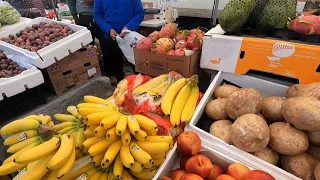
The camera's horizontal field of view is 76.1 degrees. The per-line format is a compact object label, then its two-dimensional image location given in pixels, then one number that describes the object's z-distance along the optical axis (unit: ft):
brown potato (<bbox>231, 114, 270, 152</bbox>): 2.81
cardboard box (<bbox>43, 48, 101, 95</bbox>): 5.81
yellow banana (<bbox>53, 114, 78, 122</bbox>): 3.83
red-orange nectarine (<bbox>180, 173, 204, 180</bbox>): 2.69
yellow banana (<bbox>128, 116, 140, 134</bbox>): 2.76
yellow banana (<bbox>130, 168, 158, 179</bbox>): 2.95
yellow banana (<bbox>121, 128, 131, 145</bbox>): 2.80
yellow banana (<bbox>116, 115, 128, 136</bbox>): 2.72
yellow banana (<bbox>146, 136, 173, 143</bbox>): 2.88
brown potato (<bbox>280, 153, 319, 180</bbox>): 2.74
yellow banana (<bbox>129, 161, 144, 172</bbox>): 2.71
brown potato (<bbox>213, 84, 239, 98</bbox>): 3.98
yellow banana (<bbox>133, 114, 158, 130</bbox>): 2.93
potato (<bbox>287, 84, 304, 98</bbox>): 3.43
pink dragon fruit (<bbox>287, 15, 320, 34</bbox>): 3.67
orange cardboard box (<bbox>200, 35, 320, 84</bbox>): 3.64
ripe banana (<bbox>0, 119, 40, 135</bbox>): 3.31
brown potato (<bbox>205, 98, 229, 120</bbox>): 3.67
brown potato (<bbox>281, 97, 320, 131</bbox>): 2.59
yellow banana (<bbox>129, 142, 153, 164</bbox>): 2.67
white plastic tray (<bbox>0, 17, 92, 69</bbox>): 5.25
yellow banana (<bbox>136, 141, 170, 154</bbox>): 2.78
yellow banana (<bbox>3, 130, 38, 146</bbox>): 3.24
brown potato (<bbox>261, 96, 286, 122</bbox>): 3.22
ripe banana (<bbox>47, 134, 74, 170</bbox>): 2.41
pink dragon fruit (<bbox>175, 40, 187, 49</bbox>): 4.85
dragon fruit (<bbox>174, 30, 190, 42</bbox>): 5.29
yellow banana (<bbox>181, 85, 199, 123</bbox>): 3.57
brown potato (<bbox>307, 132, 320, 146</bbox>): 2.77
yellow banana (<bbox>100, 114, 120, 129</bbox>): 2.78
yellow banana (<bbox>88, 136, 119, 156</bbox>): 2.77
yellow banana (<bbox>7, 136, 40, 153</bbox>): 3.16
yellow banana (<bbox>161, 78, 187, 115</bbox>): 3.60
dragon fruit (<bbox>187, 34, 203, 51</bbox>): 4.75
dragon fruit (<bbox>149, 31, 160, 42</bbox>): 5.50
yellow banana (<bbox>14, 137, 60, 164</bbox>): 2.40
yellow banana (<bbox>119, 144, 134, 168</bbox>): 2.64
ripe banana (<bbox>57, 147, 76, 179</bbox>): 2.50
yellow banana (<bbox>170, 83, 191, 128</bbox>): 3.47
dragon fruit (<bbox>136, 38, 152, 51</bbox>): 5.00
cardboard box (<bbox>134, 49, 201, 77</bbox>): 4.60
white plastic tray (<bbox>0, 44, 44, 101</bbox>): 4.69
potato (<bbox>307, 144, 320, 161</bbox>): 2.85
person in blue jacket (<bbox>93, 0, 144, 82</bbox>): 8.20
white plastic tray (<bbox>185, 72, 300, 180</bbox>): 2.86
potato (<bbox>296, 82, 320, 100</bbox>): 2.99
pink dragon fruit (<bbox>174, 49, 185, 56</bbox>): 4.59
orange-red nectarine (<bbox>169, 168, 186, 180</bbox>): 3.00
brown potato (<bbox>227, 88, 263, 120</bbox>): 3.25
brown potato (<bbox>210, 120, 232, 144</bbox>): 3.29
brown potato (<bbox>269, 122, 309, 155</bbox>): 2.73
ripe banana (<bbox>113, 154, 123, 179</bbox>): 2.72
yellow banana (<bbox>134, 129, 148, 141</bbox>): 2.85
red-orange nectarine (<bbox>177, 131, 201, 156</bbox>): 3.05
